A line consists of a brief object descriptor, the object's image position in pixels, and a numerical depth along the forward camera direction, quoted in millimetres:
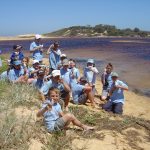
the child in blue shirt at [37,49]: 6109
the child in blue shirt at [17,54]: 5766
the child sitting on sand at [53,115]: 3450
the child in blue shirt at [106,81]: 5685
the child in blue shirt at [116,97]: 4838
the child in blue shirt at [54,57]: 5925
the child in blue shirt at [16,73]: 5099
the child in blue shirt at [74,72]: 5442
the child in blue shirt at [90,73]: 5574
